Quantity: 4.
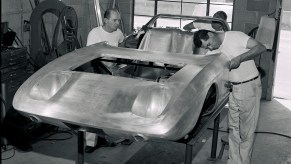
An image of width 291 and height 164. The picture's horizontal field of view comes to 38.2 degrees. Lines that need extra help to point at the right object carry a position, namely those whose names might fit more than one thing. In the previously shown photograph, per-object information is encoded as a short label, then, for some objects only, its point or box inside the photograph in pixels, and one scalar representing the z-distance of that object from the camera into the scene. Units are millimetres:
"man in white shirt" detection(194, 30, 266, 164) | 3902
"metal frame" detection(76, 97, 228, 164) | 3355
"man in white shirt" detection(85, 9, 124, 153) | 4734
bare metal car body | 2979
